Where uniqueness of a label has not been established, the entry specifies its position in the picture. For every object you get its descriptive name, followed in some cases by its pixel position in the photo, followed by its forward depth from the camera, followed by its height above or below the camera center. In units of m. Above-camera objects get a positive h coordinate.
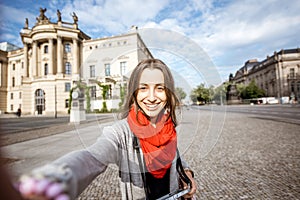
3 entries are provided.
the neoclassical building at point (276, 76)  26.92 +5.09
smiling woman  0.79 -0.15
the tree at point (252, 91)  46.53 +2.70
